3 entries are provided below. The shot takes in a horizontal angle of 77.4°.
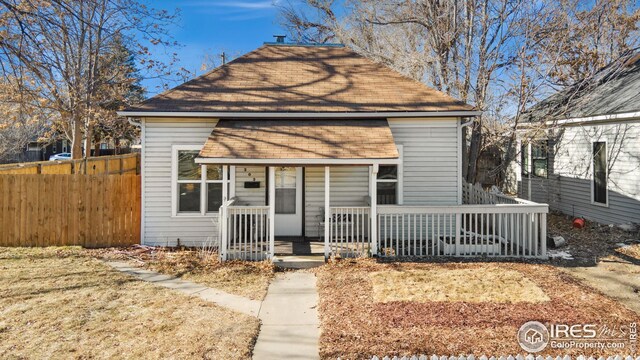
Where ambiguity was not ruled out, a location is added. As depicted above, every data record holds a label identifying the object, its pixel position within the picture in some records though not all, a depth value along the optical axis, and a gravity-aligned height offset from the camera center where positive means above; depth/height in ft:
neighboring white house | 37.35 +4.07
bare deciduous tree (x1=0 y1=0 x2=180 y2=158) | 54.19 +14.50
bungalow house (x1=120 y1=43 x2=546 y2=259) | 30.55 +2.09
